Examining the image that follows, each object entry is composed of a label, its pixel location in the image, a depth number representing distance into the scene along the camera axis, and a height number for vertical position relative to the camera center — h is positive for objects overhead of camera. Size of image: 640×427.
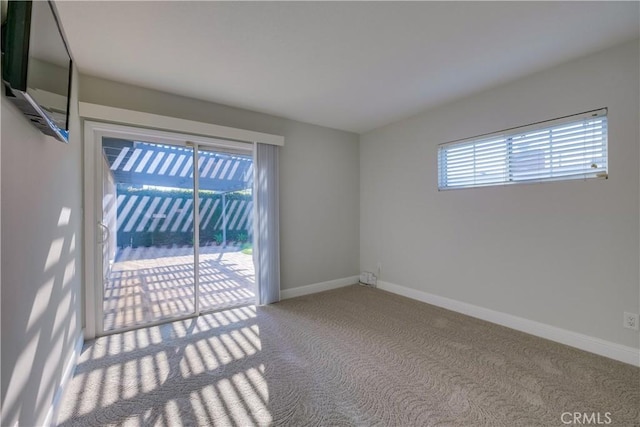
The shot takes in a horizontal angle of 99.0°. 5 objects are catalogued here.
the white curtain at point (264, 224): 3.54 -0.12
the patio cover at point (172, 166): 2.82 +0.56
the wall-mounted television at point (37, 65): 0.96 +0.62
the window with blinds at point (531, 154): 2.32 +0.60
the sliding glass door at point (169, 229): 2.79 -0.16
